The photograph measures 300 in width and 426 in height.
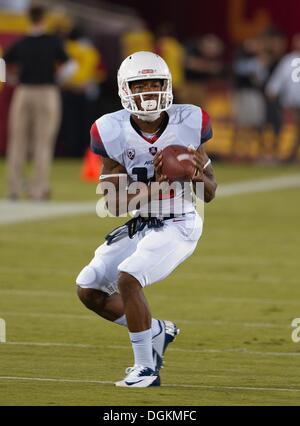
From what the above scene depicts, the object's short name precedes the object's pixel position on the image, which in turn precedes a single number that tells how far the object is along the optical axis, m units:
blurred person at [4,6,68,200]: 15.89
